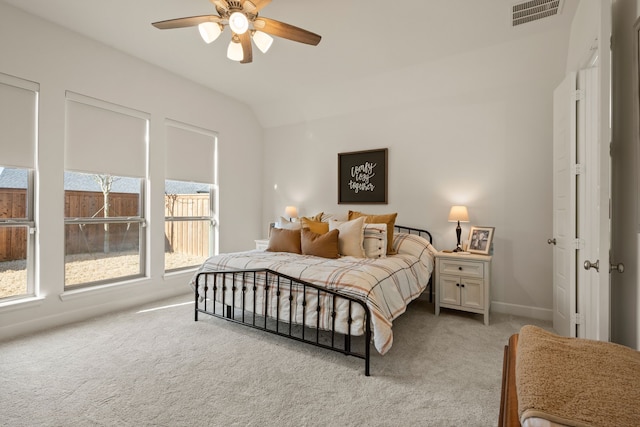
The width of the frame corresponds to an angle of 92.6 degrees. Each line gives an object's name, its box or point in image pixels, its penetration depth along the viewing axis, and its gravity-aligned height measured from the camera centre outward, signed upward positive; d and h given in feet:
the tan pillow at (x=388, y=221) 11.70 -0.35
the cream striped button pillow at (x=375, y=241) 11.00 -1.05
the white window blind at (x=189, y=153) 13.87 +2.82
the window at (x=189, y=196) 14.05 +0.79
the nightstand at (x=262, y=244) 15.57 -1.63
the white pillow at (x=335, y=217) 13.55 -0.21
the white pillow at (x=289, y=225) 12.57 -0.54
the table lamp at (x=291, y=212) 16.25 +0.01
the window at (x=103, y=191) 10.96 +0.80
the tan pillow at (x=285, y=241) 11.53 -1.12
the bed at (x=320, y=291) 7.50 -2.24
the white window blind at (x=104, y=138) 10.76 +2.82
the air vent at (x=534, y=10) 8.72 +5.98
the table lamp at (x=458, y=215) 11.78 -0.09
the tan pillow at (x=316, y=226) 12.38 -0.56
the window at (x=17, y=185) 9.30 +0.85
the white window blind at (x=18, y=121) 9.20 +2.81
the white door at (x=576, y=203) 7.52 +0.26
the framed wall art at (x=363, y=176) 14.40 +1.75
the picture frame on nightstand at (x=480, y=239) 11.39 -1.02
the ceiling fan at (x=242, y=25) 7.39 +4.77
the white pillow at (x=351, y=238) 10.90 -0.94
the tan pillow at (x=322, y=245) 10.68 -1.15
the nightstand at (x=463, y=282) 10.61 -2.50
